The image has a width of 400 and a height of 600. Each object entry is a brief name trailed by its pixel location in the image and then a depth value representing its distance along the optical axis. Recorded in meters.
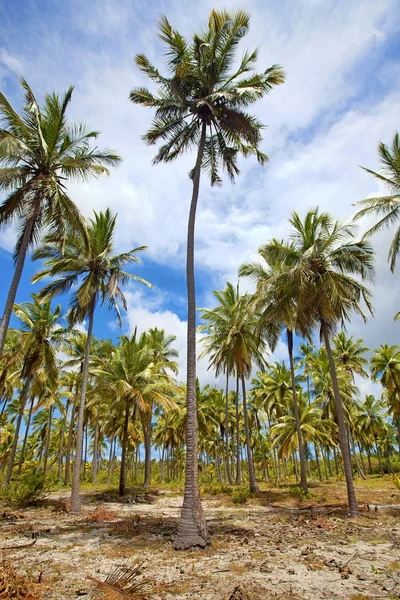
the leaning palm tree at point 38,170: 11.61
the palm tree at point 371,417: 43.22
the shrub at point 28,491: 15.84
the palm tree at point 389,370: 31.80
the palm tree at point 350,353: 35.31
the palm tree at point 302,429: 26.05
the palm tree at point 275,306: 16.28
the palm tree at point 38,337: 21.39
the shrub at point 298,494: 18.18
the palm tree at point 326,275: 14.83
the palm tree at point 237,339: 22.30
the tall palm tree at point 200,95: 11.86
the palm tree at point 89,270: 16.25
